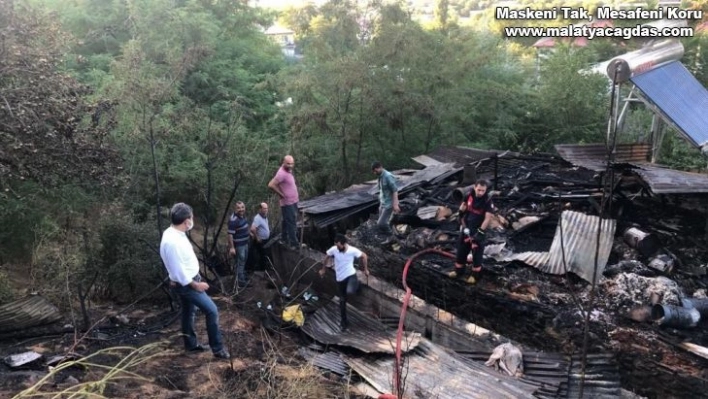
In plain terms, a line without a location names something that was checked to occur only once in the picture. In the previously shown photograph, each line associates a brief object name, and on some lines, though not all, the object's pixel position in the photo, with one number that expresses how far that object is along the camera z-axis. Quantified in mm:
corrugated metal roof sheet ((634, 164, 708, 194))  6780
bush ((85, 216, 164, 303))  8375
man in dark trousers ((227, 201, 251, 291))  8305
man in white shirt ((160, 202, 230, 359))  4972
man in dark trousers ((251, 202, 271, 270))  9469
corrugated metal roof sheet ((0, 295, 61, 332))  6250
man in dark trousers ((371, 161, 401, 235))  8477
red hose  4387
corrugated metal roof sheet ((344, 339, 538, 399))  5230
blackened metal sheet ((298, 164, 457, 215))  10641
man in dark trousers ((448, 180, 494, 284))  6785
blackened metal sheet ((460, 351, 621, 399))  5535
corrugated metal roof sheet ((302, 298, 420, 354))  6250
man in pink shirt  8492
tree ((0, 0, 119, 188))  6430
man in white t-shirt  7026
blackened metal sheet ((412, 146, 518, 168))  12292
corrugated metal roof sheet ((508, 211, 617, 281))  6852
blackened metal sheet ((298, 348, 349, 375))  5996
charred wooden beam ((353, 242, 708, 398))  5578
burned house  5828
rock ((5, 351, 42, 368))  5203
